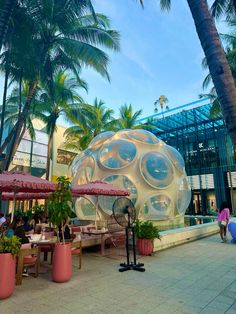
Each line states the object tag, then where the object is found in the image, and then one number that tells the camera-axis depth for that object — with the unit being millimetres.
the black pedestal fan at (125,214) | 6497
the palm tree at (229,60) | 18425
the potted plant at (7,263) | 4377
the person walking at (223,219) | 10359
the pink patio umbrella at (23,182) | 6082
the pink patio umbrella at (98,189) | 8844
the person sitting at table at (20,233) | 6168
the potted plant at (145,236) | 7794
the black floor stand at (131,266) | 6138
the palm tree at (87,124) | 22891
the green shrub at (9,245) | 4645
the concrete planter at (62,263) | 5285
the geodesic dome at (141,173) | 13219
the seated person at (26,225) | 8680
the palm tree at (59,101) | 19531
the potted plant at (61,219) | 5328
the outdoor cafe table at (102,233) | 8044
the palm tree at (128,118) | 28094
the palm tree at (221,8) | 10272
